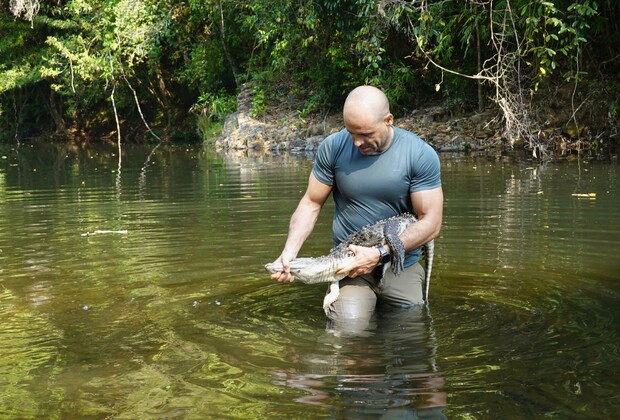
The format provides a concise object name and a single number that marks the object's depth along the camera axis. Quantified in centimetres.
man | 543
